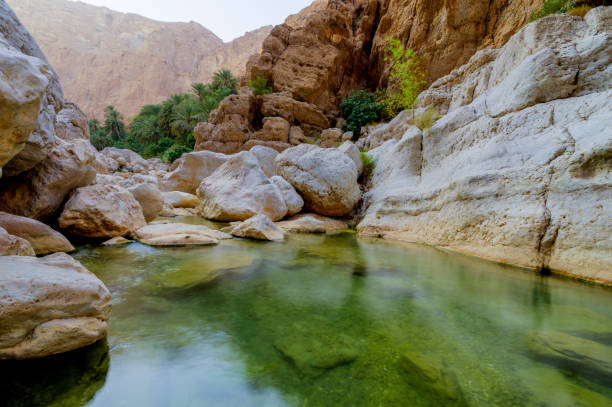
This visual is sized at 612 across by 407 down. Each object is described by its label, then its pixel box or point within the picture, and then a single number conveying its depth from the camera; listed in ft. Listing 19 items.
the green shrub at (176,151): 78.33
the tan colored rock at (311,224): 21.72
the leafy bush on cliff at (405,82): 27.14
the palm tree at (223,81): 96.84
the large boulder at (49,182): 11.59
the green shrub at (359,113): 61.11
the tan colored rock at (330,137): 60.05
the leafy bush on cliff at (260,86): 69.77
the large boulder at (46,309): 4.47
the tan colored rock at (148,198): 18.66
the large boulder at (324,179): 23.84
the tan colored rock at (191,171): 34.40
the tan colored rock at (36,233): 9.95
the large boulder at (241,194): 22.68
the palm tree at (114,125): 123.44
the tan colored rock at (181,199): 30.63
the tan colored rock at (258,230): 17.31
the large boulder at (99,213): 12.83
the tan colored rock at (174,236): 14.07
